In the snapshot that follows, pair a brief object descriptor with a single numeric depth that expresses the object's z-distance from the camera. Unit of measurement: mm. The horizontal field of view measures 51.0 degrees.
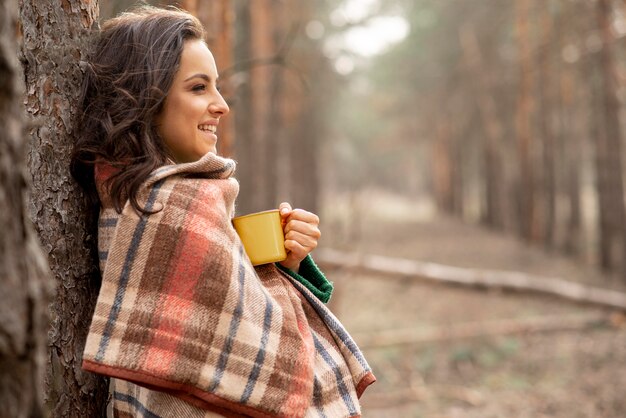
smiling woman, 1714
